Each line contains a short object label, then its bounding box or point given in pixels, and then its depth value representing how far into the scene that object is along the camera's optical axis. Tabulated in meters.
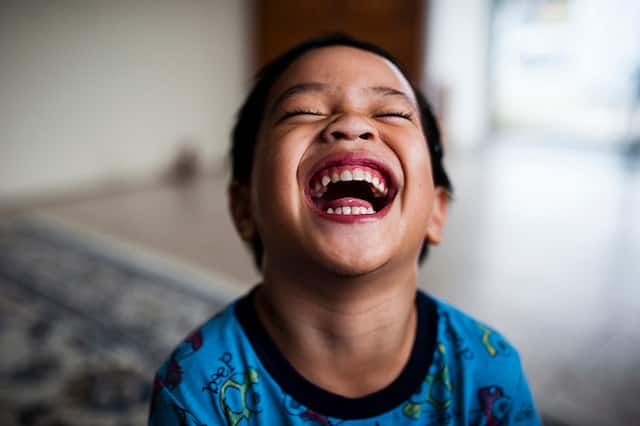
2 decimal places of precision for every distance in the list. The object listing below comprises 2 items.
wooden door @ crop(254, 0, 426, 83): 3.95
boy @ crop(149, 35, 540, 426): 0.63
